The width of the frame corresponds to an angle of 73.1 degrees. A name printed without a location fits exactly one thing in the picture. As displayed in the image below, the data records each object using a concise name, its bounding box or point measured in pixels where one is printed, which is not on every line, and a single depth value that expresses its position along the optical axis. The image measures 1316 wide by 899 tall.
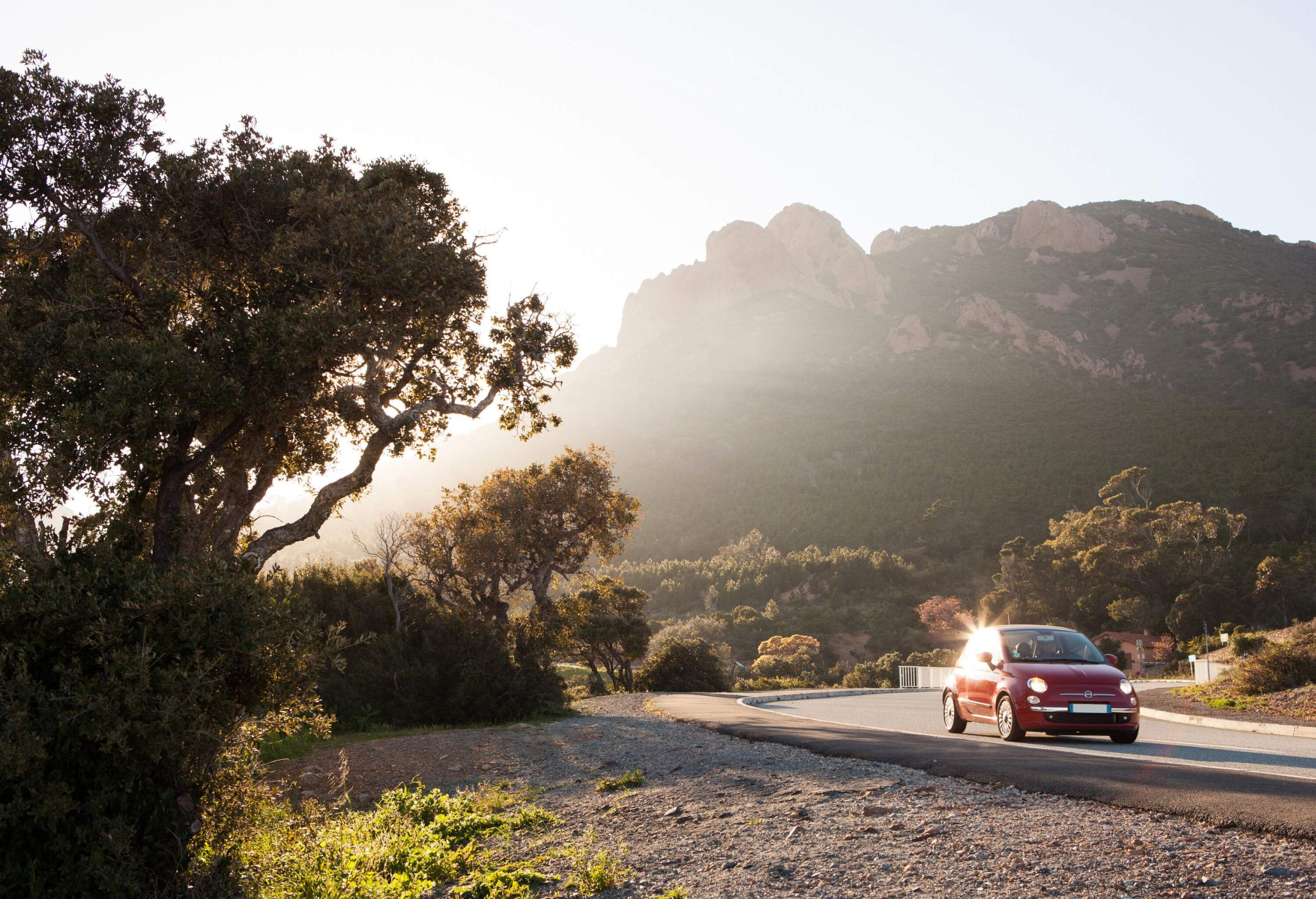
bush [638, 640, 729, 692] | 30.27
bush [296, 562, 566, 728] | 17.08
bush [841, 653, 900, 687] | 39.53
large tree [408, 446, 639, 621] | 24.70
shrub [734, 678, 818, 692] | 35.06
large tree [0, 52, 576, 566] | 9.00
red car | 10.94
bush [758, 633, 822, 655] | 50.78
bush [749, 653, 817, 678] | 44.16
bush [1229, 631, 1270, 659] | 23.88
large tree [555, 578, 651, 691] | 29.25
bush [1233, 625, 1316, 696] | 16.77
